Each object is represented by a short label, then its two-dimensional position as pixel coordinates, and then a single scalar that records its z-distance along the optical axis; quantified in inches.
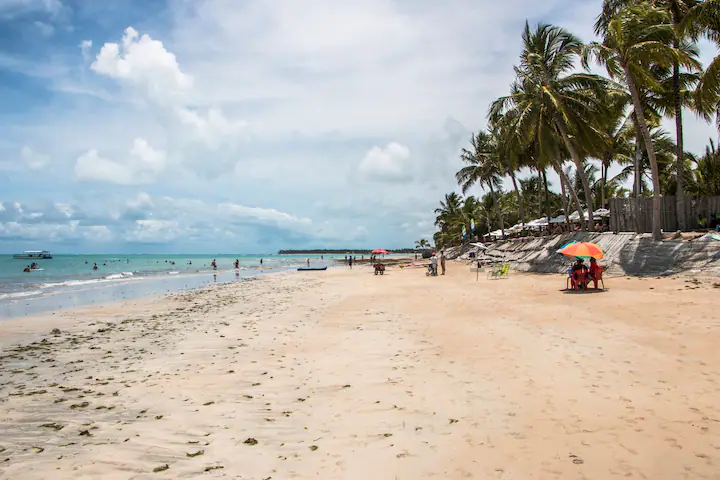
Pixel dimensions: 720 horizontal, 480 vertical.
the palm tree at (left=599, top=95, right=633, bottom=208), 1055.9
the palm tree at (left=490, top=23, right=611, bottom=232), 978.1
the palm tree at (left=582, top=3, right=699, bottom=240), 686.6
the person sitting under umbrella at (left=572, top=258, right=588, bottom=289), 589.0
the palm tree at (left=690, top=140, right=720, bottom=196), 1203.9
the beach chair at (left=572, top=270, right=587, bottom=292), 587.8
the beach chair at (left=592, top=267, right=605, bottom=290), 581.6
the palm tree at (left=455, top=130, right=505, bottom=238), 1817.8
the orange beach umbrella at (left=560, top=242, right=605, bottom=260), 576.7
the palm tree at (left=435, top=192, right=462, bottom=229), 2450.8
